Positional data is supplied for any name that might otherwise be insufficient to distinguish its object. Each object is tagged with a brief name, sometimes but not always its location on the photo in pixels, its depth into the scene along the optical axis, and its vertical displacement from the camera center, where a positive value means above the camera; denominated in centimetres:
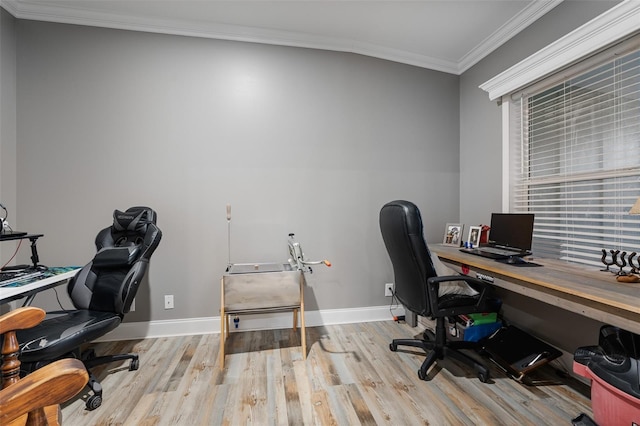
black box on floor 188 -99
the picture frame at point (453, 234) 276 -24
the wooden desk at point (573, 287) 121 -38
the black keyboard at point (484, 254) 208 -33
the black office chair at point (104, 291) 158 -54
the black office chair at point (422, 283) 179 -49
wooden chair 49 -32
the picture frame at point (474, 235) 257 -23
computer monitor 203 -15
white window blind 175 +37
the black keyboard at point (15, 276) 170 -41
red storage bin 120 -86
